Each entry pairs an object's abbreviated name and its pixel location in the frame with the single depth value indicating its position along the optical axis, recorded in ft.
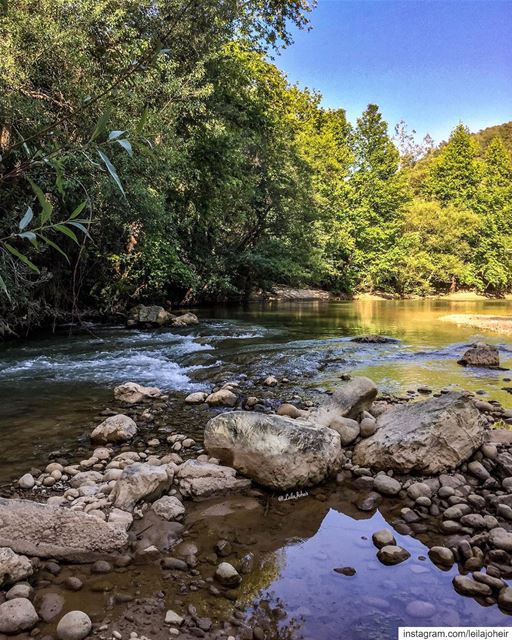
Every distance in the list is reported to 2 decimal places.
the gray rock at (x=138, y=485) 11.56
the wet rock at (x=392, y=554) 9.85
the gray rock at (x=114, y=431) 16.28
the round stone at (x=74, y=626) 7.48
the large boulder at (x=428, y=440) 13.78
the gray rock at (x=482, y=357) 30.55
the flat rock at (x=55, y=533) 9.67
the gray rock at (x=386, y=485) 12.78
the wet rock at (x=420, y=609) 8.32
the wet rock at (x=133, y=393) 21.45
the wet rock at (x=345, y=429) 15.91
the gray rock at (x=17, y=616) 7.59
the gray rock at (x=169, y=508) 11.38
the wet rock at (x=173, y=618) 7.93
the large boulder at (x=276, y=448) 13.03
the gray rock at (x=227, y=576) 8.99
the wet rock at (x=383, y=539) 10.43
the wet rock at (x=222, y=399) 20.98
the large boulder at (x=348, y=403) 17.08
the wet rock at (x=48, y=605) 8.02
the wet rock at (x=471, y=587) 8.71
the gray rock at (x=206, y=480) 12.69
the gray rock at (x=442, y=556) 9.68
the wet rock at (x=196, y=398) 21.20
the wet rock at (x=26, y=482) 12.75
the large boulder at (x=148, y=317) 48.52
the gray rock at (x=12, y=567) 8.62
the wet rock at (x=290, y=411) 18.61
